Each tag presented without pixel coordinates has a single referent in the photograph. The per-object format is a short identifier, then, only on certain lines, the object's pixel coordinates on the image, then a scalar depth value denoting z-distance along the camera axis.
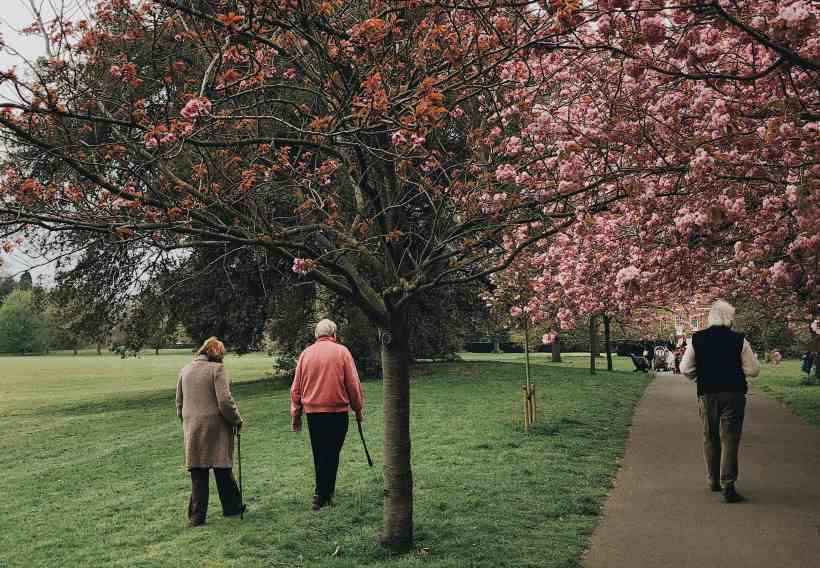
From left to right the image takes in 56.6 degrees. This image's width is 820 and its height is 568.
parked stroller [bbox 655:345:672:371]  38.94
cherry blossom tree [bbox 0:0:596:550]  5.17
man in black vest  8.09
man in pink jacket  8.08
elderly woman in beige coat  7.78
